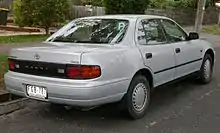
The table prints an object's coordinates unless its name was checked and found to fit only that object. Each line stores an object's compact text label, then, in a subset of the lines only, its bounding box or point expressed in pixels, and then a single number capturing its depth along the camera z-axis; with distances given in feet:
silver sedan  11.90
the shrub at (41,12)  35.52
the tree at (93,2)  65.59
